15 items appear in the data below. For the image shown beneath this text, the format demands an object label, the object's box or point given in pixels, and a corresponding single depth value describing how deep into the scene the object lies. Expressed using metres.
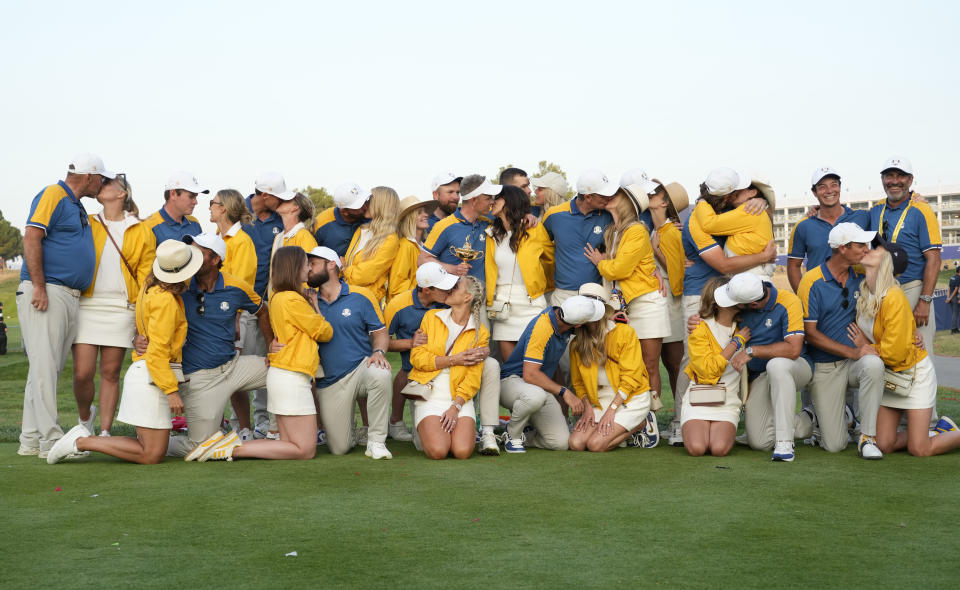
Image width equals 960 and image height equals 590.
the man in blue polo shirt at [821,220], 7.96
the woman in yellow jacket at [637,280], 7.74
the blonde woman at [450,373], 7.10
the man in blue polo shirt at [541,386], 7.31
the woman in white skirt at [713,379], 7.09
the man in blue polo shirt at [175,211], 7.79
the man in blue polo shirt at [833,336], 7.20
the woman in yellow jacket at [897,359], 6.98
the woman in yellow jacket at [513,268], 7.84
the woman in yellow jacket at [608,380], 7.34
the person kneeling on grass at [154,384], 6.65
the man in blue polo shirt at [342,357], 7.27
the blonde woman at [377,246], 7.91
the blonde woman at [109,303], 7.24
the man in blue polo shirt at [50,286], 6.97
